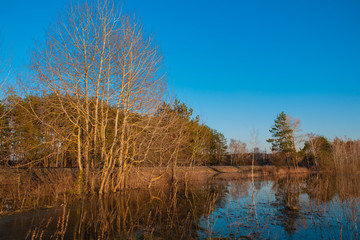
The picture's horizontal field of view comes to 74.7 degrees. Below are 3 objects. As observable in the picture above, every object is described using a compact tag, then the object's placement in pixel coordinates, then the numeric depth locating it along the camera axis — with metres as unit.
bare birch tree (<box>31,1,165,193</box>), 13.34
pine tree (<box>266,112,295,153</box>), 43.47
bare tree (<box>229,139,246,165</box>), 82.49
